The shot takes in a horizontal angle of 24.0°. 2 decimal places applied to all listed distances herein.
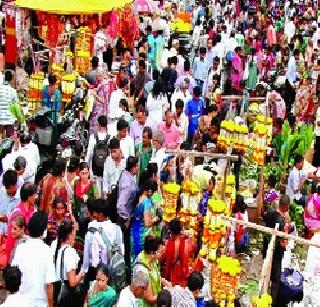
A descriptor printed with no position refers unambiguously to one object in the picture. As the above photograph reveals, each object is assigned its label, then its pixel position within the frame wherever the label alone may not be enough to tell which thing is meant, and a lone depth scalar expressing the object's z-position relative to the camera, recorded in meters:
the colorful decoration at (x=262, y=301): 5.66
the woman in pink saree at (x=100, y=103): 10.23
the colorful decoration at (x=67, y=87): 10.07
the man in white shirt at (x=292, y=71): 13.54
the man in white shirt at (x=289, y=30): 17.88
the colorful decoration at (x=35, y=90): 10.88
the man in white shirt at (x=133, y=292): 5.49
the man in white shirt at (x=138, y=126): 9.15
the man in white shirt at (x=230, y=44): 14.57
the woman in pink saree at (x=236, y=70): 13.60
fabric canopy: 12.12
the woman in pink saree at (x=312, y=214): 8.55
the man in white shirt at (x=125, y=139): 8.44
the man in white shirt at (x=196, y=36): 16.07
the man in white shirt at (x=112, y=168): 7.96
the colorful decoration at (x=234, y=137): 8.12
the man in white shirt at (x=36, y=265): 5.79
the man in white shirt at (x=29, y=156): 8.05
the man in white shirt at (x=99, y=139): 8.38
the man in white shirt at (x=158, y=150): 8.23
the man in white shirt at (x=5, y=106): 9.82
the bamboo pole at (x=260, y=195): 9.36
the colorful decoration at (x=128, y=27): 14.22
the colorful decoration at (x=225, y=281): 6.18
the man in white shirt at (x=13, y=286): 5.28
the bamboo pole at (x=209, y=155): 7.71
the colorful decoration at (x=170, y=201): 7.15
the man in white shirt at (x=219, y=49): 14.03
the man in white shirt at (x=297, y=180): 9.23
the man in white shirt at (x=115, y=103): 10.17
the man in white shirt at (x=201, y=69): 13.02
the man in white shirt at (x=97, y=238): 6.33
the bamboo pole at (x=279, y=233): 6.09
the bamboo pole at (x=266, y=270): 6.12
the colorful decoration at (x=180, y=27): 16.75
